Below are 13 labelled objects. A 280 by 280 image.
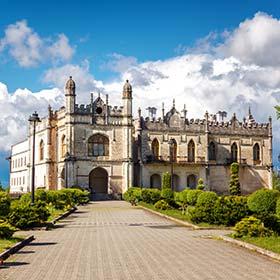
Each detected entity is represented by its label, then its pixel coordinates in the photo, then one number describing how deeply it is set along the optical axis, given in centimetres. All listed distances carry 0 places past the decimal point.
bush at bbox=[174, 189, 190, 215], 3347
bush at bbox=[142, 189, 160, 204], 4376
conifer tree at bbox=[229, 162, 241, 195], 5303
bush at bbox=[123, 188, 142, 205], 4834
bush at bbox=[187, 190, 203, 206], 3109
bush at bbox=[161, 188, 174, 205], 4034
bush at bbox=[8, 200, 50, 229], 2238
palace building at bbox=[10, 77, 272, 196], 5894
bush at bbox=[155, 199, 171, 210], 3612
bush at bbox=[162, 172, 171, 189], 4947
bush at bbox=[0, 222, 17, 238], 1689
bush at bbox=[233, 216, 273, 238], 1759
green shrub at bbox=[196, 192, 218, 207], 2345
